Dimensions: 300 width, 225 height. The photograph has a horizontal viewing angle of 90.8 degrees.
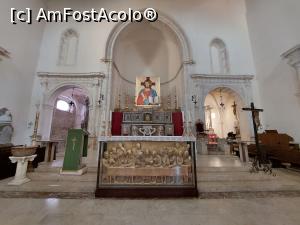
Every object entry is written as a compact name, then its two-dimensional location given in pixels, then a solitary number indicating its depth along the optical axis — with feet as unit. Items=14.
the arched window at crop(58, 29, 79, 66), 27.16
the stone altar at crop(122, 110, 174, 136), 22.98
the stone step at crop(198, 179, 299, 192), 9.82
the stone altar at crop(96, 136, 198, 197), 9.21
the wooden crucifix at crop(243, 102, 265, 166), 14.18
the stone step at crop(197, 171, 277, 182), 11.20
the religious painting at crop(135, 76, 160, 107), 26.99
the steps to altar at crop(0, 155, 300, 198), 9.43
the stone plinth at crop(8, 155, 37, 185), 10.63
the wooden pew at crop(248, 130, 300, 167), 14.84
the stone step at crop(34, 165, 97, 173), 12.70
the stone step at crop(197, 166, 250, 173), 12.57
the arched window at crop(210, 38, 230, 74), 27.63
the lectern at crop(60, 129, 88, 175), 12.00
